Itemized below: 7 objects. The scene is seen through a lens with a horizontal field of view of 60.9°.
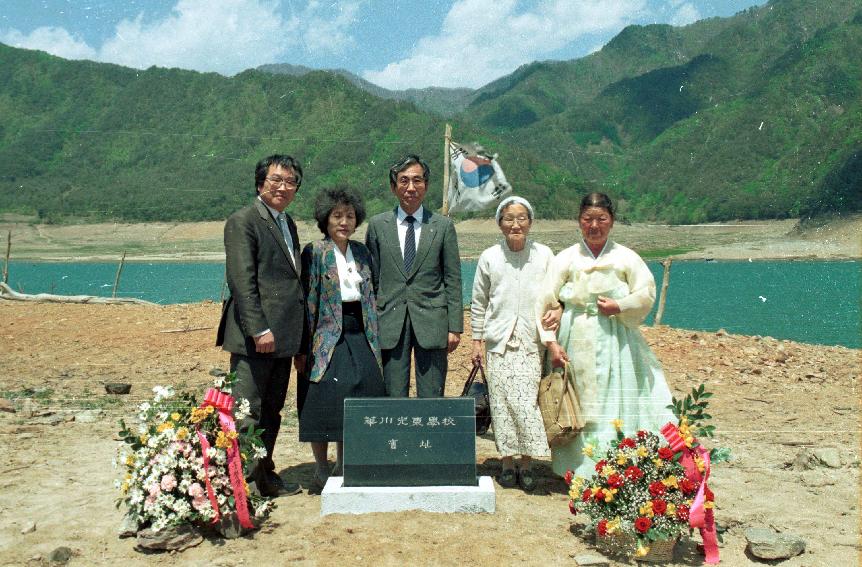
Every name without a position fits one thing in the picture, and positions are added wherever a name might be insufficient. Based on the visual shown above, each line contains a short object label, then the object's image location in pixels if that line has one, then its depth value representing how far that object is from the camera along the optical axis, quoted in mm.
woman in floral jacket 3939
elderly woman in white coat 4227
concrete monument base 3730
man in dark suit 3754
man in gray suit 4047
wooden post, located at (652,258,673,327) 12559
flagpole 9930
